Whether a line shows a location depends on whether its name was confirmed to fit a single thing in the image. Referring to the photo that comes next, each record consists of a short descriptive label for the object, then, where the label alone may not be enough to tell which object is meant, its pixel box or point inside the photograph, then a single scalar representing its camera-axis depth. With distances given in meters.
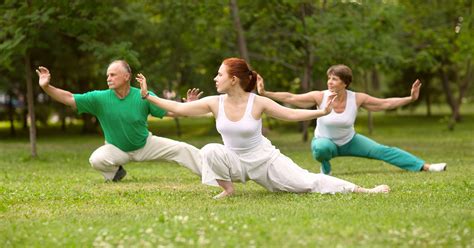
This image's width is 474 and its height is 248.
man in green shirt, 11.49
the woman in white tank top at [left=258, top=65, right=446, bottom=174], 12.43
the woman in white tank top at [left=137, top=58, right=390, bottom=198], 9.52
